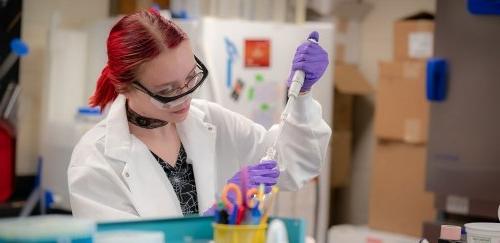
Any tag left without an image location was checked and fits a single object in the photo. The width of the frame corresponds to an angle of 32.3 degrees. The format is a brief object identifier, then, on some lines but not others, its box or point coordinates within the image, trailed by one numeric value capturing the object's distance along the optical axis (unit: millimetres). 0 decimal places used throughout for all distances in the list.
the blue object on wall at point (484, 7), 3752
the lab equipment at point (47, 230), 1363
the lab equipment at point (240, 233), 1523
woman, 2076
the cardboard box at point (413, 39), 4492
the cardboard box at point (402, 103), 4488
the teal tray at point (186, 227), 1571
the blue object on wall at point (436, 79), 3953
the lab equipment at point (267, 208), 1564
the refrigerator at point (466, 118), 3818
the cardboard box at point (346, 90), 5109
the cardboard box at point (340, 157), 5207
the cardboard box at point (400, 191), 4559
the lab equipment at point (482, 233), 1932
